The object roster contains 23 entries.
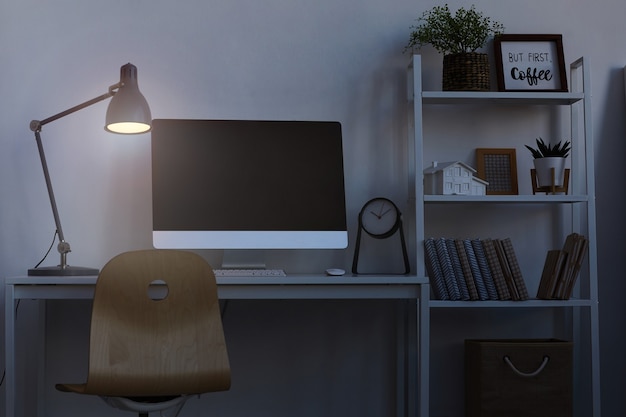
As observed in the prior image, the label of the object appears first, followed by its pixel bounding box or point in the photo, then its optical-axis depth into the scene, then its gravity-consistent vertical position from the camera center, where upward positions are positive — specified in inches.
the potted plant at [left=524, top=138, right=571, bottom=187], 114.4 +7.2
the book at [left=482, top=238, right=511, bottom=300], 112.0 -9.5
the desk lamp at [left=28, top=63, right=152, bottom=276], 103.9 +14.2
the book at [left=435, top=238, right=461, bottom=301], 111.3 -9.3
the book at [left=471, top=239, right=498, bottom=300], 112.3 -9.8
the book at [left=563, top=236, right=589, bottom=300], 112.6 -8.8
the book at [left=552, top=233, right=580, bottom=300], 112.8 -9.8
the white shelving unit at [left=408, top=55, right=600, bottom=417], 116.3 -2.6
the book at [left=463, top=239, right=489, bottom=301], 111.8 -9.9
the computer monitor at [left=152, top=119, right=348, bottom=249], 111.3 +4.1
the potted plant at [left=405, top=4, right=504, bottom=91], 116.1 +27.1
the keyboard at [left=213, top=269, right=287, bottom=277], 101.0 -8.8
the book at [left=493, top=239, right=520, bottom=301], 111.6 -9.5
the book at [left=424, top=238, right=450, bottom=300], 112.0 -9.6
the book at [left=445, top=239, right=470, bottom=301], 111.6 -9.3
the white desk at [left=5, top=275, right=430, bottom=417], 94.4 -10.8
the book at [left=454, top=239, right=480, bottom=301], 111.4 -9.4
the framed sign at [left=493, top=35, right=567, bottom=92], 121.6 +24.7
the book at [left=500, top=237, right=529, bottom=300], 111.7 -9.3
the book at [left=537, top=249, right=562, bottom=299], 113.3 -10.5
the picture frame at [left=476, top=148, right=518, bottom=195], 121.7 +6.7
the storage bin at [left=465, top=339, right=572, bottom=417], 108.3 -25.7
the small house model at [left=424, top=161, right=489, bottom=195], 113.8 +4.6
